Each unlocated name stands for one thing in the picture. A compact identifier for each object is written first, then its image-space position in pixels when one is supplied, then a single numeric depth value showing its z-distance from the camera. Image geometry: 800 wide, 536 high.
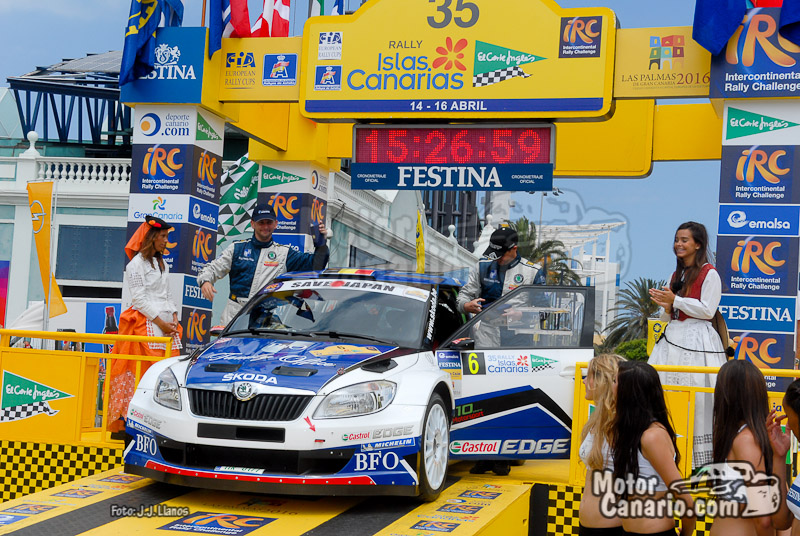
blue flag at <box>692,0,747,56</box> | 8.84
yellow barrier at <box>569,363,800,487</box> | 6.90
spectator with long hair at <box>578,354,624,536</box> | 4.78
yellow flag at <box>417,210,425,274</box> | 12.32
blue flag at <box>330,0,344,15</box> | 14.39
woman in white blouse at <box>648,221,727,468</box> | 7.46
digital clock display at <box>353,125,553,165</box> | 10.21
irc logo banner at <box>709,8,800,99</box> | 8.86
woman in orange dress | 8.66
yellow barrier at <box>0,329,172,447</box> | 8.10
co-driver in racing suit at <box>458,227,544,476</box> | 8.87
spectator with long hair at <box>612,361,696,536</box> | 4.54
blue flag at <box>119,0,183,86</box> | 10.52
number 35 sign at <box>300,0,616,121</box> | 9.62
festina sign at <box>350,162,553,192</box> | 10.37
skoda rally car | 6.09
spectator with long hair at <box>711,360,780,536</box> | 4.56
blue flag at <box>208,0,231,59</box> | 10.47
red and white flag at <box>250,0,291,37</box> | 11.16
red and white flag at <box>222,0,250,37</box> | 10.62
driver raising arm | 9.79
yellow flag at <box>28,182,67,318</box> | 20.02
